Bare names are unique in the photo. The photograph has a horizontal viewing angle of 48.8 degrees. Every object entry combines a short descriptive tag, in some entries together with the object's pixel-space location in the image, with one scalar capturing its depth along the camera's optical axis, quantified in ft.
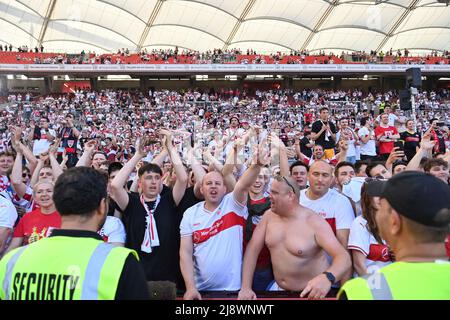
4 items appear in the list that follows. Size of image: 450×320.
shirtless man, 11.48
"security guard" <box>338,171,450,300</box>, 5.26
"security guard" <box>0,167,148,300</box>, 6.16
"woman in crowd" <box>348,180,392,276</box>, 11.72
